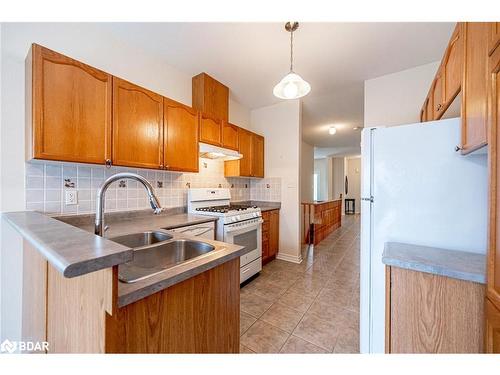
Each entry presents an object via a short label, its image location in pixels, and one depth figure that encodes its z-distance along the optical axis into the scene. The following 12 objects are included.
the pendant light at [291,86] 1.61
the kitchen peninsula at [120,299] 0.54
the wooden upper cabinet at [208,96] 2.43
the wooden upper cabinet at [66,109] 1.22
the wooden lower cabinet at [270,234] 2.99
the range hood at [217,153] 2.28
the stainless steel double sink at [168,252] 1.11
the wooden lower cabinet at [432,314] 0.82
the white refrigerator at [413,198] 1.05
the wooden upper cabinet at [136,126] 1.58
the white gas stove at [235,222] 2.16
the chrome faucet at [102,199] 0.87
